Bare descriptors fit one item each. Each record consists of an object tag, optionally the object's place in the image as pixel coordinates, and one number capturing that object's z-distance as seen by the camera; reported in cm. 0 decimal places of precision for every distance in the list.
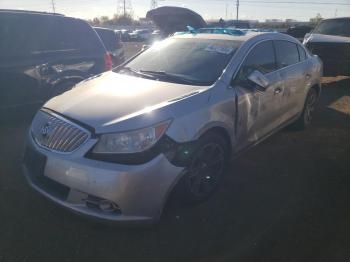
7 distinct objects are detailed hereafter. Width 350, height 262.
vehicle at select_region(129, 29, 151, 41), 4556
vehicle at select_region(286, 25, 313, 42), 1334
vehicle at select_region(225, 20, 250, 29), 2423
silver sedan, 294
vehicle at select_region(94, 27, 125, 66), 900
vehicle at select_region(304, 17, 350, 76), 1017
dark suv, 544
